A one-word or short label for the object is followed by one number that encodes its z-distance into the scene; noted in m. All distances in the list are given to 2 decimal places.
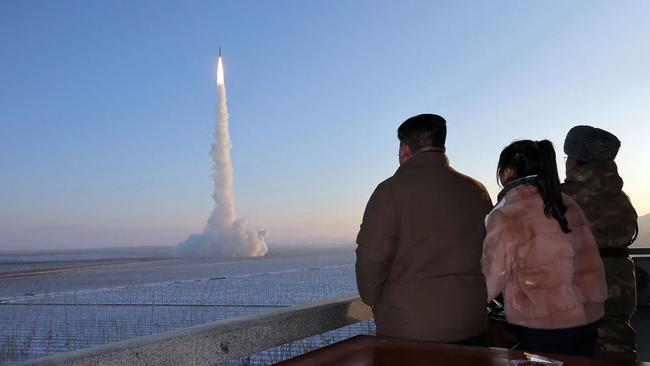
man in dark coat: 2.88
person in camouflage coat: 3.93
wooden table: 1.80
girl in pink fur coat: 2.91
